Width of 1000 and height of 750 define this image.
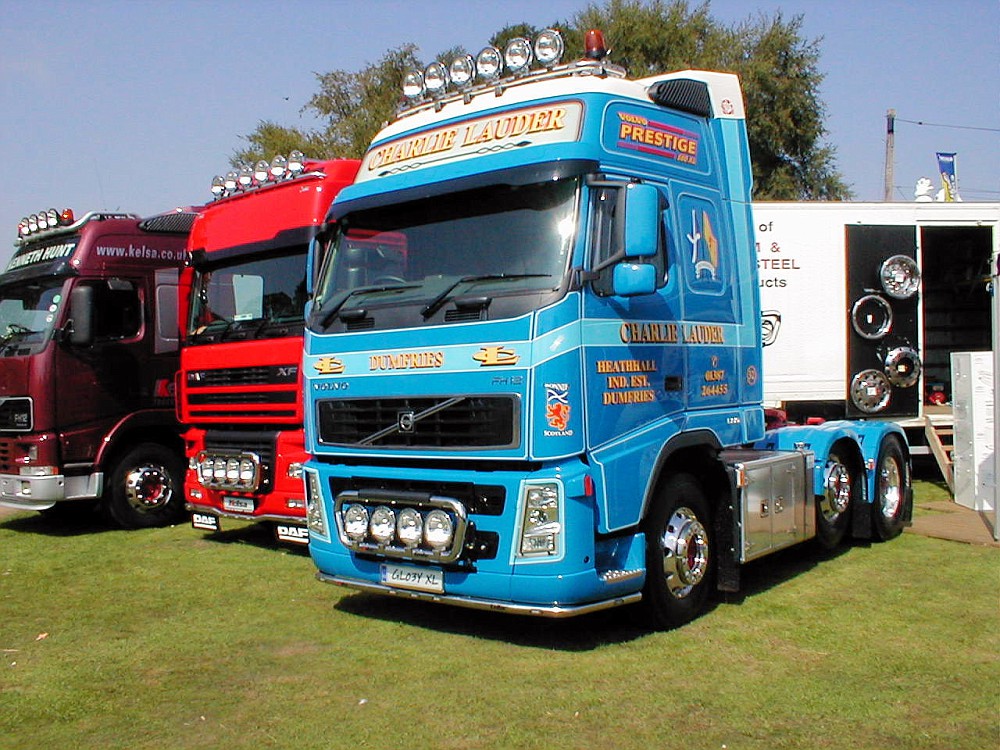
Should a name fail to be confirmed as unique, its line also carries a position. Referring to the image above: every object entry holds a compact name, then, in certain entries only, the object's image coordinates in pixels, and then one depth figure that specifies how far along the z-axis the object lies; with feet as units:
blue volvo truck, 18.71
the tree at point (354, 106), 88.33
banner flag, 65.98
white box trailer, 37.68
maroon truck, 34.50
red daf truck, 28.55
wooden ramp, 39.01
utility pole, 102.99
